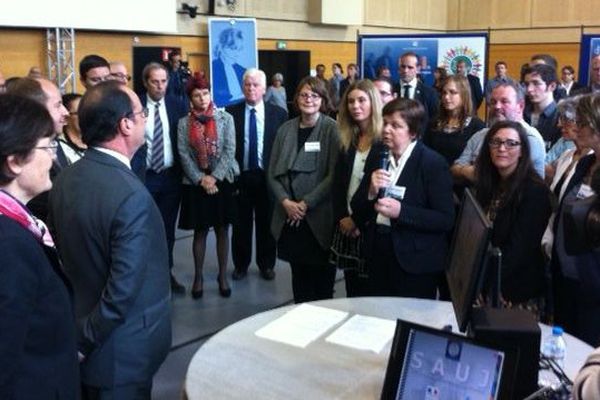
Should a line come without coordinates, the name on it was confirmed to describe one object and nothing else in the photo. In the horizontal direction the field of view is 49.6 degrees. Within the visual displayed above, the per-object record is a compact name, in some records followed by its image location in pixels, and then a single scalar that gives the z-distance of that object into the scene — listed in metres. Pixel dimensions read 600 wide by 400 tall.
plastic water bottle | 1.91
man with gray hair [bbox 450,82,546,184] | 3.65
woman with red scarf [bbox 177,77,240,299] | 4.50
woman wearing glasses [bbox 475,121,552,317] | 2.84
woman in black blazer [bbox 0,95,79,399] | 1.45
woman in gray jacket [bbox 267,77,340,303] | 3.77
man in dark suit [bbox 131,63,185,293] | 4.49
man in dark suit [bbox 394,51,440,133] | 6.09
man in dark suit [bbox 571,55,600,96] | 5.89
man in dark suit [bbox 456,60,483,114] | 8.45
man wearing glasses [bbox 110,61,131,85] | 4.98
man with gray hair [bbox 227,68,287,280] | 4.74
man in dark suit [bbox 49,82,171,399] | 2.03
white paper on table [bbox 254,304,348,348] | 2.11
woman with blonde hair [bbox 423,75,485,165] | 3.92
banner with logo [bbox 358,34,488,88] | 9.12
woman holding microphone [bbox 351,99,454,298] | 2.97
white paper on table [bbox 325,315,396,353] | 2.06
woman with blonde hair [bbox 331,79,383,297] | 3.54
